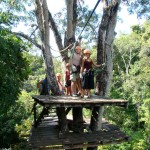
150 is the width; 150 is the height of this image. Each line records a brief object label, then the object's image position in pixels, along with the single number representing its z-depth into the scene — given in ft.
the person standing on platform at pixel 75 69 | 23.75
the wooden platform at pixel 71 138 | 21.31
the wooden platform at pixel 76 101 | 19.74
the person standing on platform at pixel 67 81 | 28.07
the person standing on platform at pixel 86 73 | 23.20
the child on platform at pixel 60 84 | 30.13
